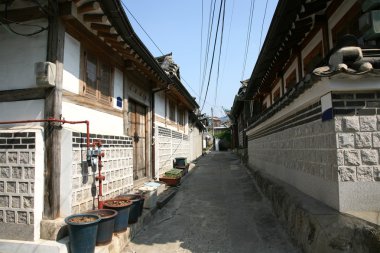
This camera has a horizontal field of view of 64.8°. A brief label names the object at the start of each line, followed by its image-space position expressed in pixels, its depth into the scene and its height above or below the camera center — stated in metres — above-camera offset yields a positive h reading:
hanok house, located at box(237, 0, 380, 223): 4.07 +0.62
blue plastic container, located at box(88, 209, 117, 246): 4.91 -1.35
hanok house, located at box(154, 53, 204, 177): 12.60 +1.36
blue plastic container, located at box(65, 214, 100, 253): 4.46 -1.33
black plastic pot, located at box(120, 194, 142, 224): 6.20 -1.33
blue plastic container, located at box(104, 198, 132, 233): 5.55 -1.27
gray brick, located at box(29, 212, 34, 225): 4.91 -1.13
